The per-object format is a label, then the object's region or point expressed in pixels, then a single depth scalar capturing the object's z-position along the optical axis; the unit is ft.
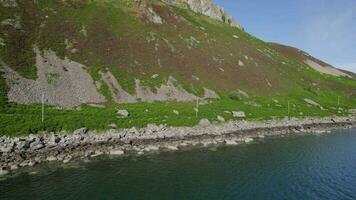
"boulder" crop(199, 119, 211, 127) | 256.68
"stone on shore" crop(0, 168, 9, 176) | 146.04
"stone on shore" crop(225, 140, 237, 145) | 235.81
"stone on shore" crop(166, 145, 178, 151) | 208.13
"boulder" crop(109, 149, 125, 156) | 188.96
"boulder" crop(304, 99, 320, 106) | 416.26
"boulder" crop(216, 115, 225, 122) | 273.99
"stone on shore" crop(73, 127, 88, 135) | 194.70
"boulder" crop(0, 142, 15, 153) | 161.89
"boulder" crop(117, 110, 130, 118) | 234.38
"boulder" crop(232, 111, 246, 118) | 295.07
